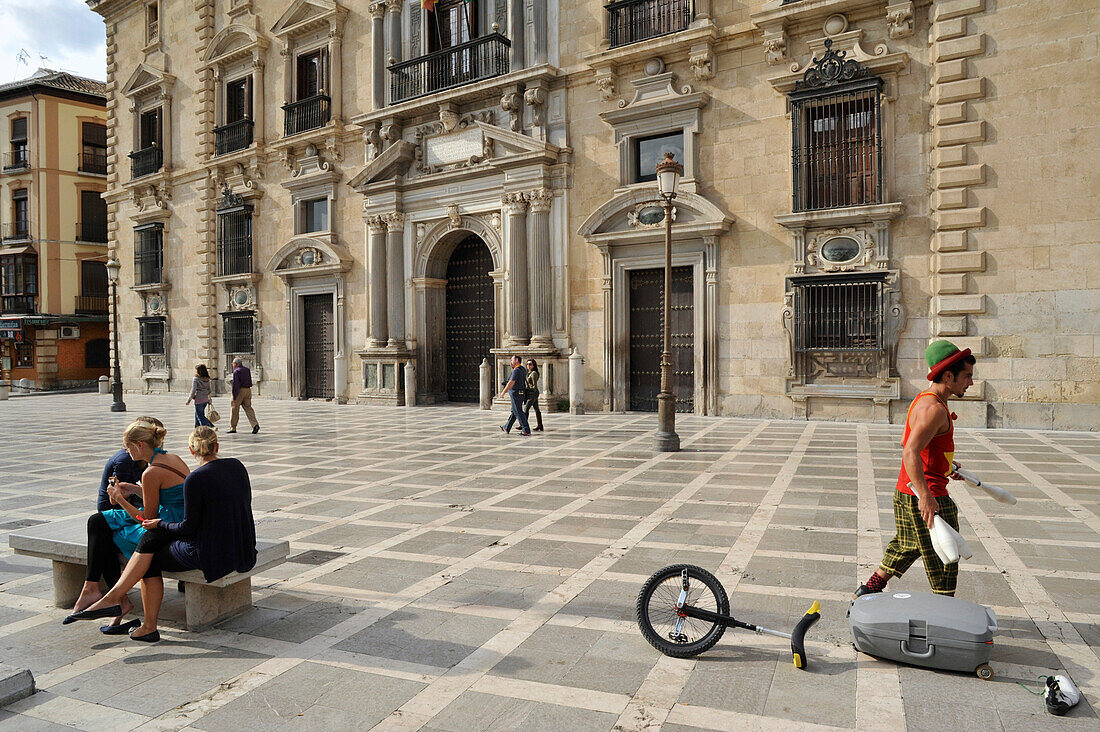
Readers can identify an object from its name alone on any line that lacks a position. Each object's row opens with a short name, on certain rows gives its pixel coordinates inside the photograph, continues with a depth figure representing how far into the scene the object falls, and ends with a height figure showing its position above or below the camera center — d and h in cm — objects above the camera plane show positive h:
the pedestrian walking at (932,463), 391 -62
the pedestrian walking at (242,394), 1458 -73
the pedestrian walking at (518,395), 1372 -76
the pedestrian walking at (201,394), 1398 -69
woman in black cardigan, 418 -105
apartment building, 3562 +613
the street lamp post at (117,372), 2155 -39
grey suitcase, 355 -138
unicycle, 387 -139
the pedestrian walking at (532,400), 1412 -89
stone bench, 435 -130
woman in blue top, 441 -90
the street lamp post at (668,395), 1126 -66
